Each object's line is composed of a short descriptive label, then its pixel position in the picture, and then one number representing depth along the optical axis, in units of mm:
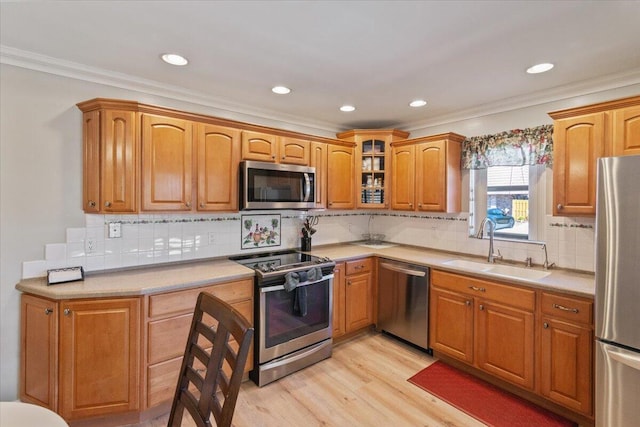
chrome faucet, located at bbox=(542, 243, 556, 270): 2768
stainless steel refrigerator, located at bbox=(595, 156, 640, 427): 1709
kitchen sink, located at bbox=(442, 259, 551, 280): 2643
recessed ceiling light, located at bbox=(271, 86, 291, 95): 2688
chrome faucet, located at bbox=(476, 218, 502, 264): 3049
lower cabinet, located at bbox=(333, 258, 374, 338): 3195
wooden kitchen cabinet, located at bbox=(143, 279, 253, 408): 2119
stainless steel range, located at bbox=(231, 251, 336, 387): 2564
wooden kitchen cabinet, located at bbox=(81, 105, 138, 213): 2244
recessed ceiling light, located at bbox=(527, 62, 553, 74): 2221
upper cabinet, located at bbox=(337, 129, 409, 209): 3744
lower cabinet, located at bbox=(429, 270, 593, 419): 2094
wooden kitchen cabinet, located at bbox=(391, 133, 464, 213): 3279
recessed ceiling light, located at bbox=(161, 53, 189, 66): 2123
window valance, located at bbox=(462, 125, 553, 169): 2771
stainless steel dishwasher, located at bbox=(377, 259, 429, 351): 3033
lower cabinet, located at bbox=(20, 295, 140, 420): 1958
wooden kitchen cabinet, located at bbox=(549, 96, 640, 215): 2100
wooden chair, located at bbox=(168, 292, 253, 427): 932
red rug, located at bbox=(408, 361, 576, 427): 2186
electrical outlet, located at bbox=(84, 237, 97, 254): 2385
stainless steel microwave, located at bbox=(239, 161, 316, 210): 2789
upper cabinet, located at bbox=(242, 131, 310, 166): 2871
